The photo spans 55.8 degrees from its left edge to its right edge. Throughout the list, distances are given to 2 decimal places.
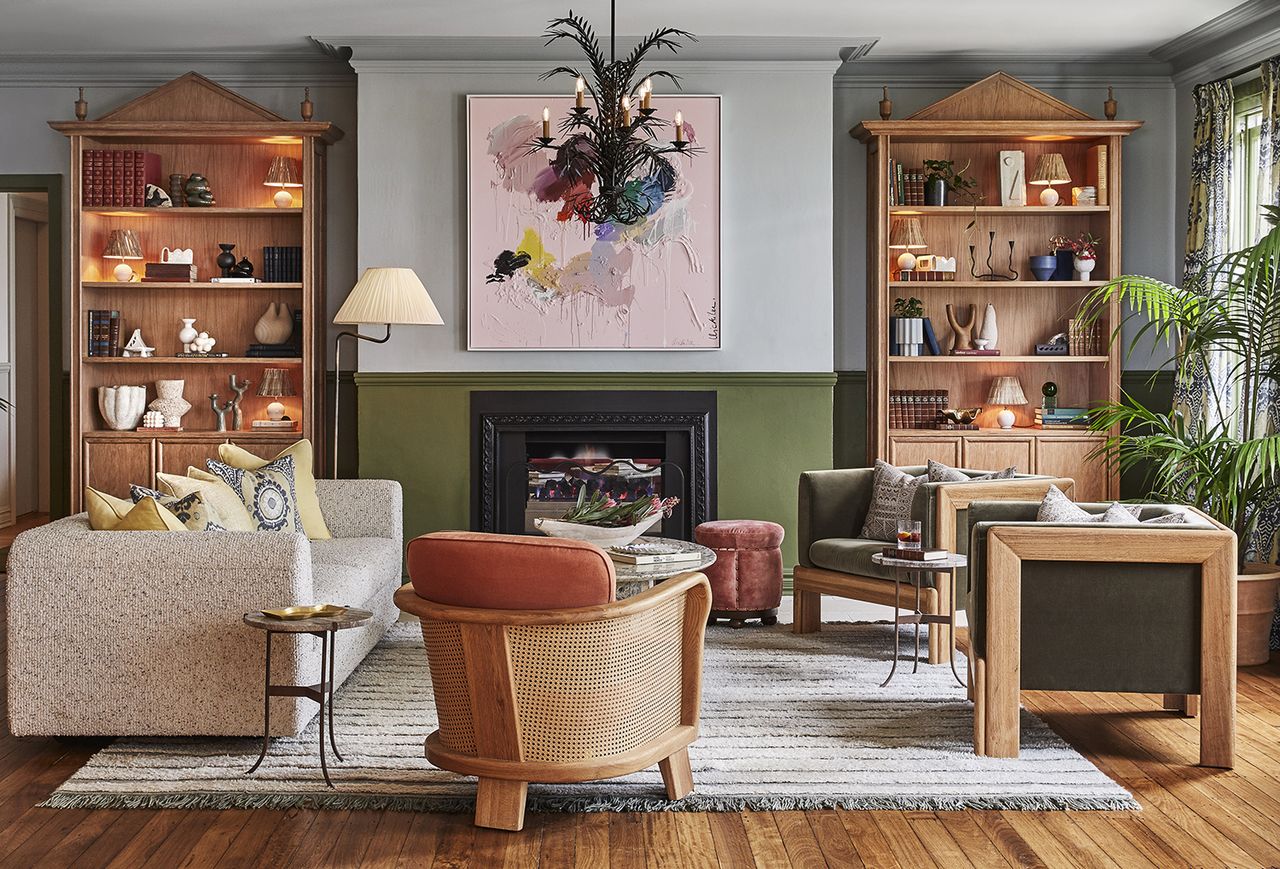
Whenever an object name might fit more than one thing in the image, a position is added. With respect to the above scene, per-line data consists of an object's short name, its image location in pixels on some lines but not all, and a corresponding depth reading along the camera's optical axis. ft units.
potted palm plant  16.87
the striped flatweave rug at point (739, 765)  11.30
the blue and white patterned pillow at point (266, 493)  15.97
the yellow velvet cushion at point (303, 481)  17.67
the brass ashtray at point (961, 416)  22.17
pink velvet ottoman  18.99
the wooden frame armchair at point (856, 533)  16.84
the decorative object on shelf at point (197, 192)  21.49
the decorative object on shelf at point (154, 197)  21.58
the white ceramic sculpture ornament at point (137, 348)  21.86
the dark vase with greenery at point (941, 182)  21.91
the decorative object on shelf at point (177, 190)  21.84
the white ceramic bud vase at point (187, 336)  21.97
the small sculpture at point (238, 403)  22.18
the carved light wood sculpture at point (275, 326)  21.93
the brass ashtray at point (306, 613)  11.60
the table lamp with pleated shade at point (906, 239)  22.18
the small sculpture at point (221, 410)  22.15
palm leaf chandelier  13.75
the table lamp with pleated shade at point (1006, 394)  22.48
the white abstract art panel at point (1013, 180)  22.12
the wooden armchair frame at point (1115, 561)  12.24
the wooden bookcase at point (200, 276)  21.36
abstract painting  21.30
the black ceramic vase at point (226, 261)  21.75
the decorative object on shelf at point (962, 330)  22.43
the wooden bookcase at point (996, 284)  21.71
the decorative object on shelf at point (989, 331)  22.39
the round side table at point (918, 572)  14.99
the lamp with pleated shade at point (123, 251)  21.72
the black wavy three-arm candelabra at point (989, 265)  22.72
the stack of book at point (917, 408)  22.25
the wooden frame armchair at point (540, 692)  10.20
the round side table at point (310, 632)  11.32
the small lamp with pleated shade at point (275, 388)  22.12
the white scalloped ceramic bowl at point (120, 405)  21.61
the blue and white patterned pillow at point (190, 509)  13.39
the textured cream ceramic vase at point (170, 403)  22.11
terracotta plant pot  16.88
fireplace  21.58
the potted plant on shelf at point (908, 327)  21.99
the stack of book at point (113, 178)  21.45
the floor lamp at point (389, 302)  19.31
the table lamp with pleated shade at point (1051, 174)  21.88
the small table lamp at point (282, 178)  21.70
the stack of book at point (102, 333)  21.74
